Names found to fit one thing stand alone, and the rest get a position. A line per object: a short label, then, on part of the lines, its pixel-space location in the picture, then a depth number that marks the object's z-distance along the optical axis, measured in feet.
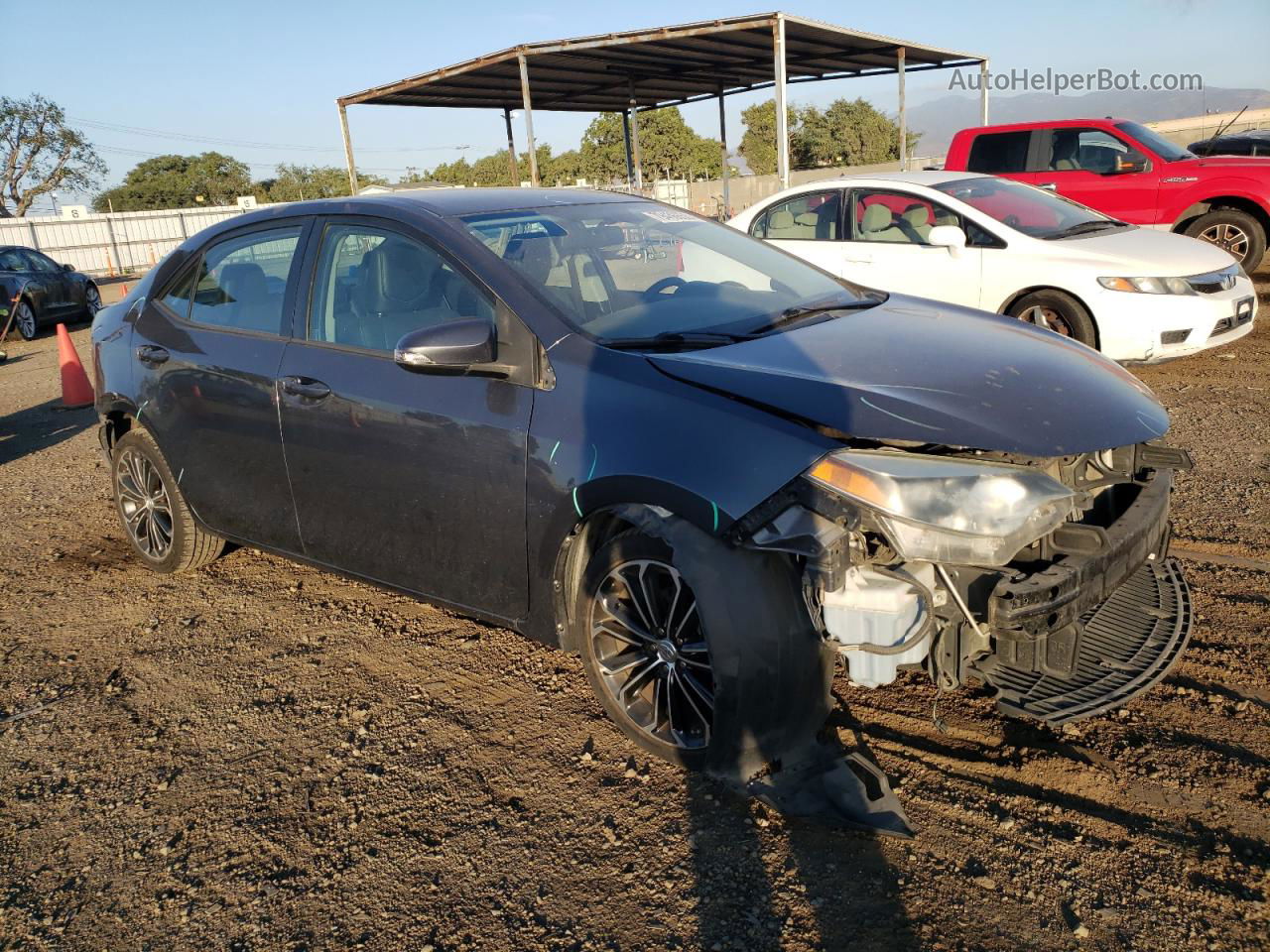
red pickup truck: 35.65
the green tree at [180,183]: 230.48
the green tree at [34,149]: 194.59
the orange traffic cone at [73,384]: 32.22
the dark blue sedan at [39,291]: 51.85
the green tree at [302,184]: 229.66
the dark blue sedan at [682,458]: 8.37
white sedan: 23.20
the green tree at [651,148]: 196.03
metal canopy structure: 54.08
